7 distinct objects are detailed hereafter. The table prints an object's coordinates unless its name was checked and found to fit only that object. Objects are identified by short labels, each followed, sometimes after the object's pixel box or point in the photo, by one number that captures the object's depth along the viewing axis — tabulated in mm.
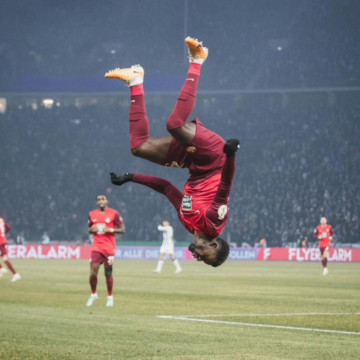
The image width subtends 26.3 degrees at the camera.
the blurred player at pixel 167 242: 34125
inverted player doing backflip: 7855
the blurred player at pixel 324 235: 32938
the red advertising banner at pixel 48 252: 51250
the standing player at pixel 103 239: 18828
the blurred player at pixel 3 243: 27517
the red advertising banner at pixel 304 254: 47375
